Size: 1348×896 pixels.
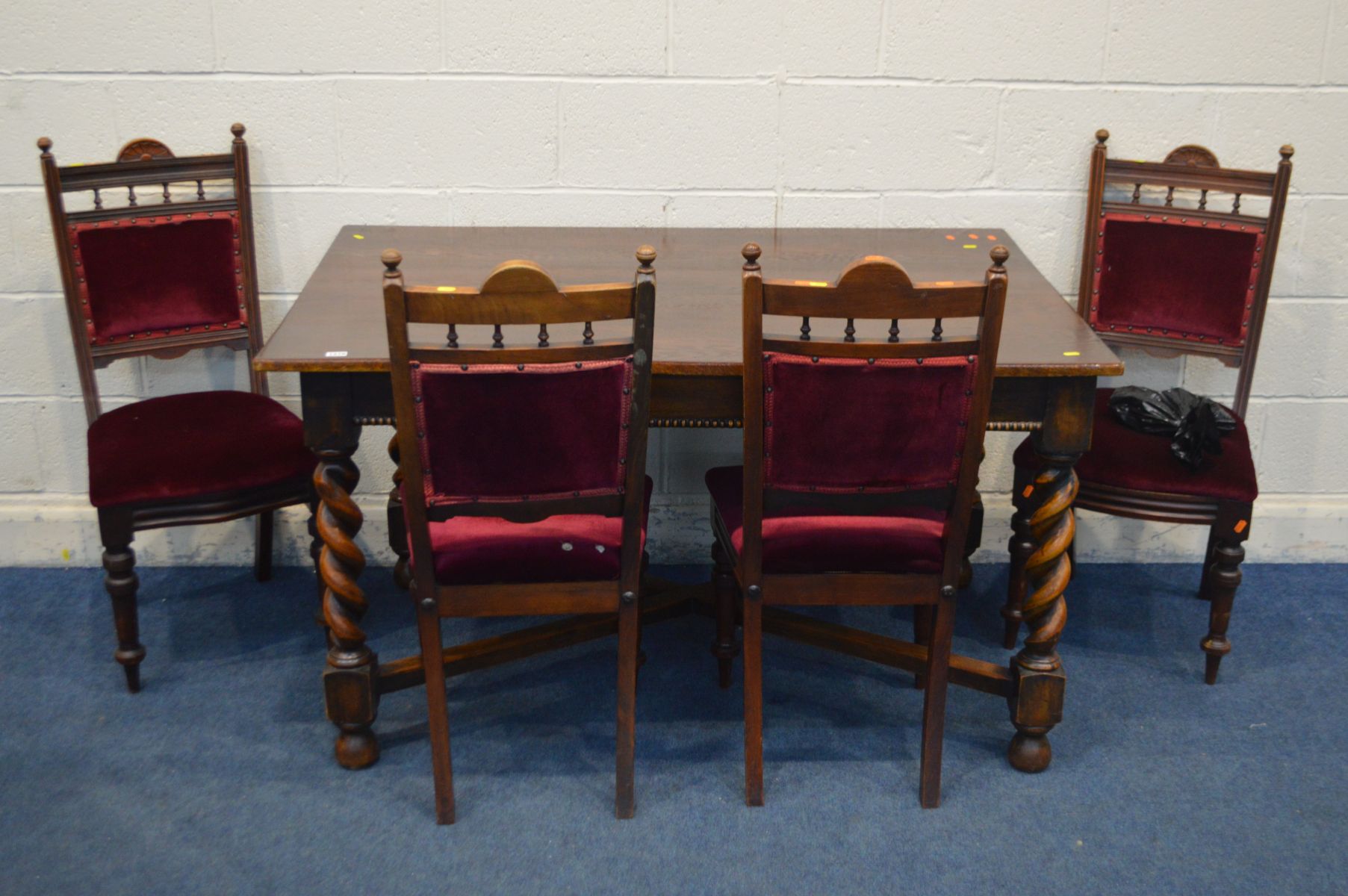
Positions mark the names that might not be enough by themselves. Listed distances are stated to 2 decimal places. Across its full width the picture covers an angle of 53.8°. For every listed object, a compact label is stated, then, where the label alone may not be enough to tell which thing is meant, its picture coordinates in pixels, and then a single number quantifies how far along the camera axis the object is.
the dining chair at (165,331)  2.57
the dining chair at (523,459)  1.98
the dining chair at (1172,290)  2.68
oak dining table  2.22
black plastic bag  2.66
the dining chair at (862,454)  2.01
